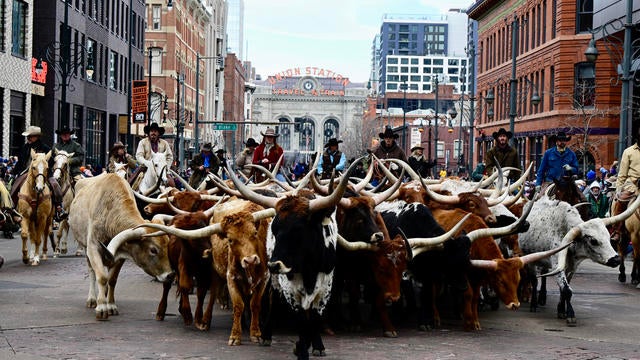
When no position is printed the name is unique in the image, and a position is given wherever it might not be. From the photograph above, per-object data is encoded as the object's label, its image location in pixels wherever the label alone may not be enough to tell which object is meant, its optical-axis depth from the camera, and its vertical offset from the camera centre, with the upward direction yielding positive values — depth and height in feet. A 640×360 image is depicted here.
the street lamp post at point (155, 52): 273.23 +28.05
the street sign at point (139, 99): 170.23 +10.14
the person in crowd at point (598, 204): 79.56 -2.54
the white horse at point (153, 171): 57.93 -0.51
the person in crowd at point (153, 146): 62.44 +0.95
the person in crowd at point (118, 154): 71.46 +0.47
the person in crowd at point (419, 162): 68.03 +0.30
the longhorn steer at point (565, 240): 42.45 -2.93
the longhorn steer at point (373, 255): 35.94 -3.01
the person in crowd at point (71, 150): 68.95 +0.67
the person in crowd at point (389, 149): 63.82 +1.04
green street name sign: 218.11 +7.58
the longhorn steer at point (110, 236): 39.58 -2.86
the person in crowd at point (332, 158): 68.28 +0.46
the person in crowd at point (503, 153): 63.93 +0.93
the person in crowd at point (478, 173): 85.44 -0.42
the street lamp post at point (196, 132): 236.45 +6.75
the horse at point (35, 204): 60.85 -2.55
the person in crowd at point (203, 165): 63.57 -0.12
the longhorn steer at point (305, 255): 31.07 -2.64
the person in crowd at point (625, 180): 57.11 -0.51
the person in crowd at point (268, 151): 63.87 +0.75
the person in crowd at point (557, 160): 61.67 +0.55
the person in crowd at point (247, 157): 67.51 +0.43
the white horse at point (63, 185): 63.98 -1.51
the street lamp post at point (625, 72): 83.41 +7.69
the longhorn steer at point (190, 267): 38.24 -3.81
